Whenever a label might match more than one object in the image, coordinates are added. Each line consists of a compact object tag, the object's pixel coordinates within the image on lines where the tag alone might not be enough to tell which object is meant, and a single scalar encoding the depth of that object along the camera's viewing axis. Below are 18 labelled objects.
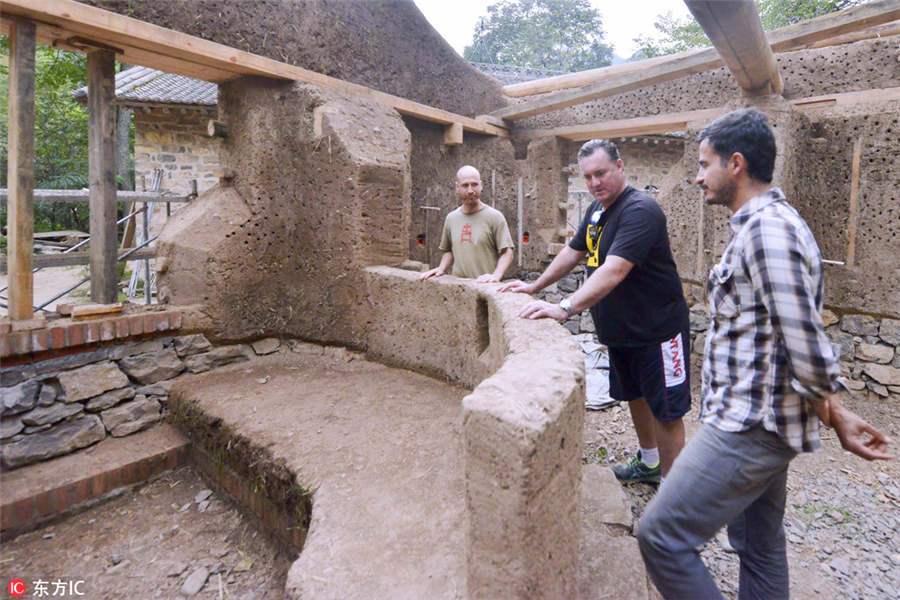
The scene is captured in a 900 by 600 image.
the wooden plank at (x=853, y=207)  4.62
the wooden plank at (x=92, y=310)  3.16
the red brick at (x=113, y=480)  2.99
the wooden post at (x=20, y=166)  2.80
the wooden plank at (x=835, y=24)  3.67
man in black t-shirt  2.38
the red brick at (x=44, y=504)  2.73
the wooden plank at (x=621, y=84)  4.41
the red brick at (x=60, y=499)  2.79
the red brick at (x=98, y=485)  2.94
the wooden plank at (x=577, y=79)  5.36
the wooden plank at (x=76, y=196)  4.13
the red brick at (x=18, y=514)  2.62
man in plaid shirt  1.35
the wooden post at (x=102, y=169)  3.26
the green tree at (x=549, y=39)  27.12
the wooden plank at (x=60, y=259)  3.90
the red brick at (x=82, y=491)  2.88
